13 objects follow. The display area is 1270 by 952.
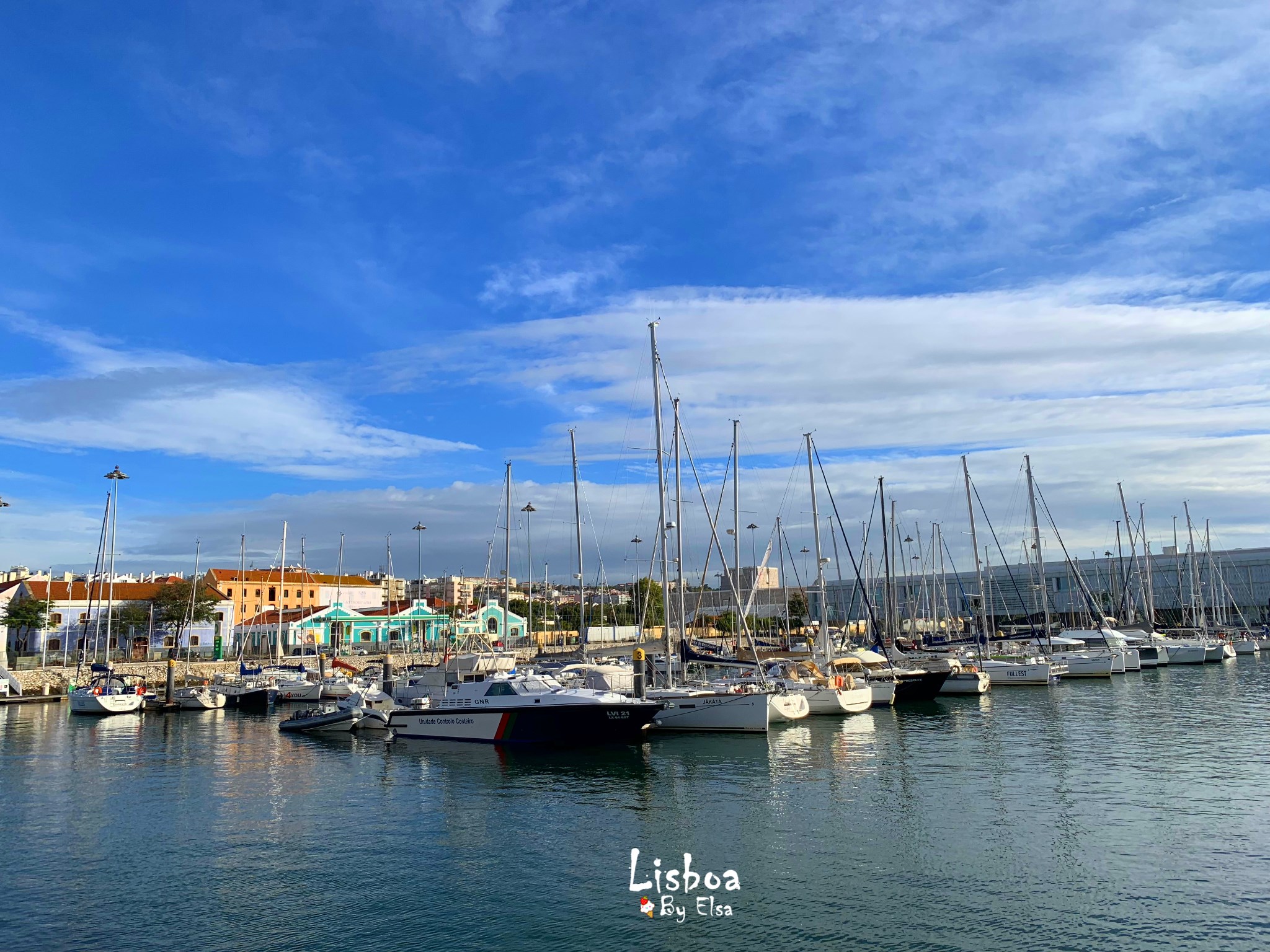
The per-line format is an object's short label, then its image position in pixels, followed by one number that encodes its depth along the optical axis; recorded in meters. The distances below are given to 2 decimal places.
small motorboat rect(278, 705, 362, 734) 46.94
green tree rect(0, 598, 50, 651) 82.38
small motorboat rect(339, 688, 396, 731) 46.59
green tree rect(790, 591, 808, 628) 138.90
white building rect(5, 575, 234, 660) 90.81
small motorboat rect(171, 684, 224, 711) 61.94
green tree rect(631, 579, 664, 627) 117.12
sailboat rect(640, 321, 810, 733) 39.59
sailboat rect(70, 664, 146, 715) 57.22
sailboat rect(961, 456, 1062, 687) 63.62
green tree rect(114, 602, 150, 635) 91.81
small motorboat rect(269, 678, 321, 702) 65.00
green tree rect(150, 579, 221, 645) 92.81
